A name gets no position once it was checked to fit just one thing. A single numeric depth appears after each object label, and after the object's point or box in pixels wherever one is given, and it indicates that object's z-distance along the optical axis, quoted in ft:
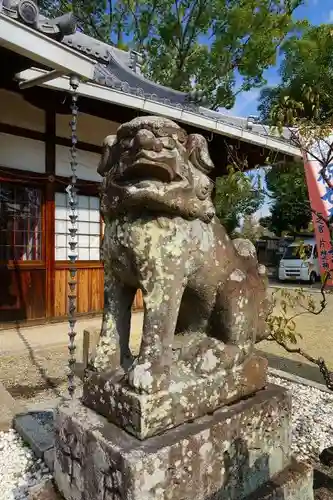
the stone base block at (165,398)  4.40
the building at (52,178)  17.31
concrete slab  7.44
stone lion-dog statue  4.64
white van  48.57
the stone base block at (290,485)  5.26
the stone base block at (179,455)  4.23
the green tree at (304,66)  41.93
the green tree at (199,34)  33.55
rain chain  8.42
